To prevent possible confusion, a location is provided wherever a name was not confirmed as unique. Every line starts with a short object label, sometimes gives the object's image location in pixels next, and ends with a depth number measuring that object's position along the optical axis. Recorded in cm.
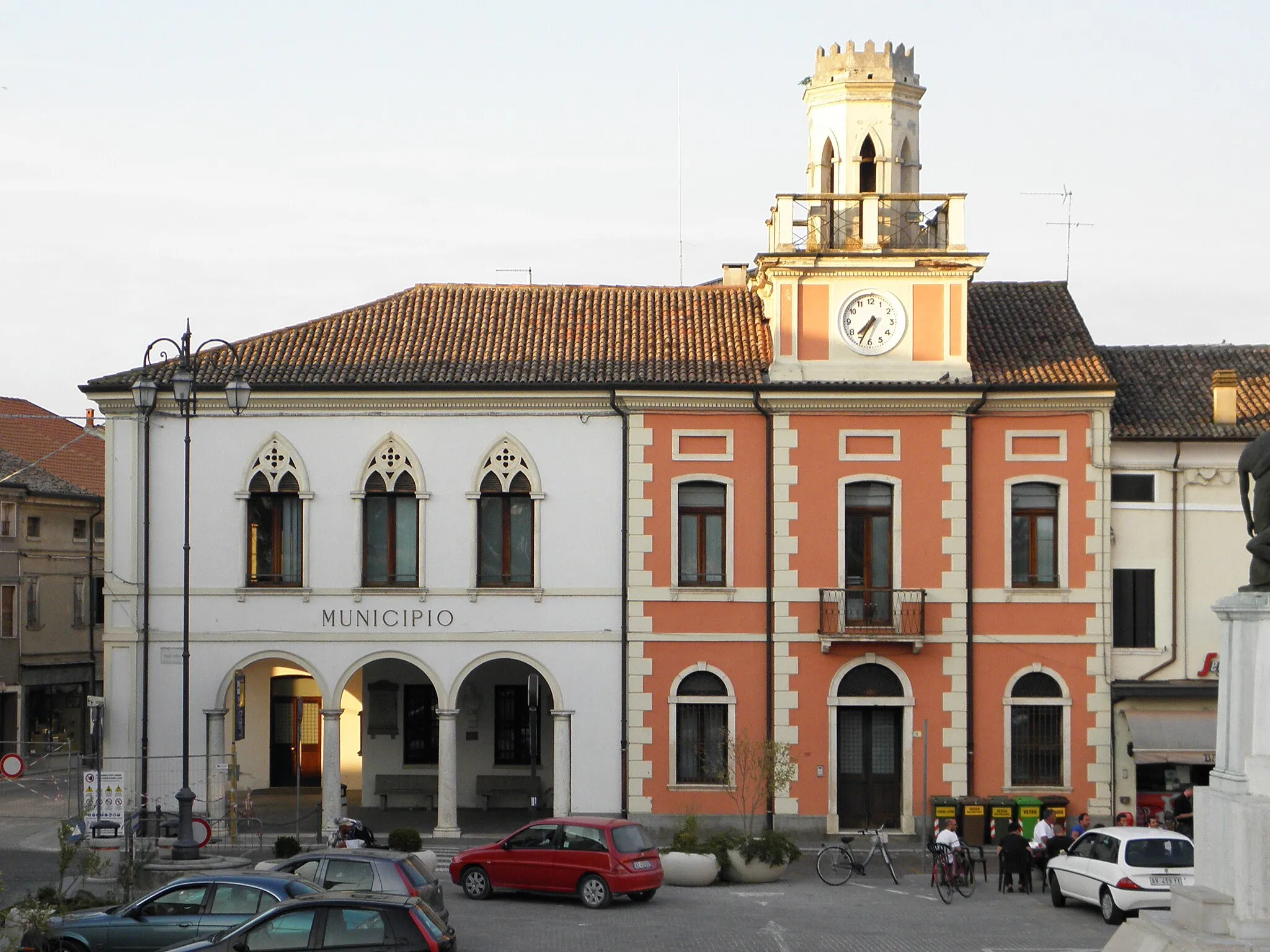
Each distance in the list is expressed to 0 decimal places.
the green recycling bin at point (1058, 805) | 3303
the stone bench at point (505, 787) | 3725
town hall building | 3378
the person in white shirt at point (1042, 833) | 2950
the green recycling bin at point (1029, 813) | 3272
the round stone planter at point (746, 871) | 2911
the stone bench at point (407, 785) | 3734
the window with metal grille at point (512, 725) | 3778
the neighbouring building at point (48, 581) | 5209
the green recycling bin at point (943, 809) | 3253
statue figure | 1780
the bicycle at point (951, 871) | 2759
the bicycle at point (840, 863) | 2937
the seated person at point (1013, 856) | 2845
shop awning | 3309
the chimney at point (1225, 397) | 3431
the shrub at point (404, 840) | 3077
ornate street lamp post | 2832
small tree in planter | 3281
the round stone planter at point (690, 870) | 2880
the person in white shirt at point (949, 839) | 2816
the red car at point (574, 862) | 2580
